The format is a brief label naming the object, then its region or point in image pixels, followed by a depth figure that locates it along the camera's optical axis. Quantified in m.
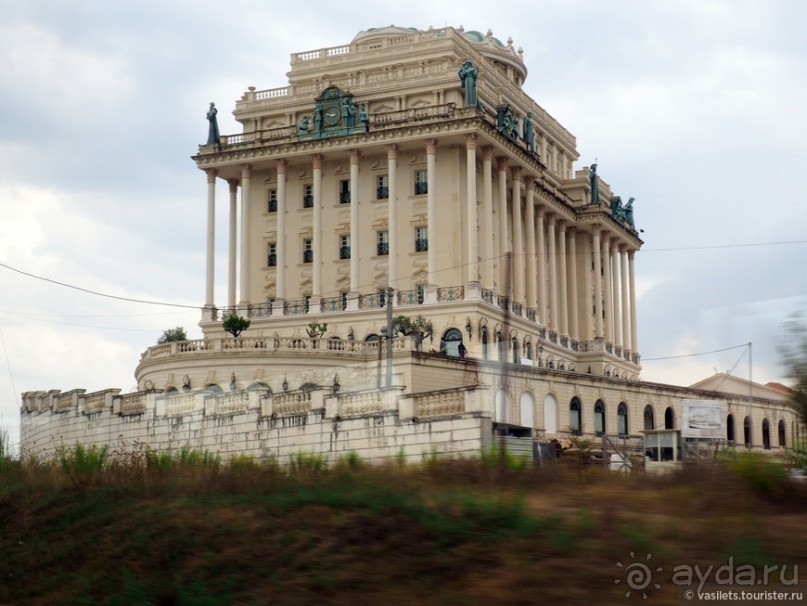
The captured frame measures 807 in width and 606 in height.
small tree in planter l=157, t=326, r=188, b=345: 61.47
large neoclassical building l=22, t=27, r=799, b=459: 42.16
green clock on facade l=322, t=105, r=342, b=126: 67.00
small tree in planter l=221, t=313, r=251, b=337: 51.31
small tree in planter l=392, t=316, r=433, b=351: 52.52
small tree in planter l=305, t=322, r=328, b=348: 46.88
